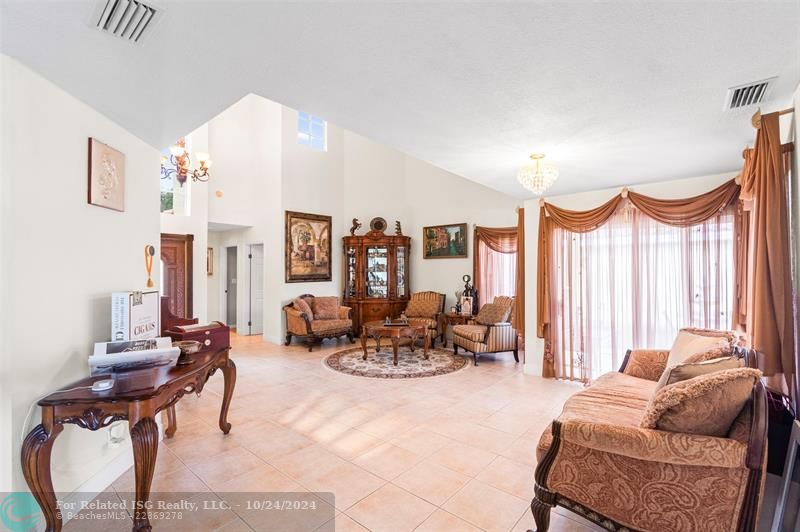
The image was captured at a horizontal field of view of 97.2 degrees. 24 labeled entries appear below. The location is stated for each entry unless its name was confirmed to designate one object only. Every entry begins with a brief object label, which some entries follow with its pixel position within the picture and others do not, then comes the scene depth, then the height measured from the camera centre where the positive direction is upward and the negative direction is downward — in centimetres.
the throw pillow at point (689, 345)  246 -57
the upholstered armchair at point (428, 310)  665 -80
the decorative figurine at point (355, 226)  750 +91
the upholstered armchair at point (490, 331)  538 -98
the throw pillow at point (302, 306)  640 -68
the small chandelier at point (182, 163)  490 +153
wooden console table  161 -73
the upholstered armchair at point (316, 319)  626 -95
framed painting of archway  685 +43
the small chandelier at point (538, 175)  304 +82
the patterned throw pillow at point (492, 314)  575 -75
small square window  729 +291
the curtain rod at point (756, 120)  214 +91
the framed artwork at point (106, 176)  212 +59
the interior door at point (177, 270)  572 -3
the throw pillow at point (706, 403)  152 -59
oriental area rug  485 -143
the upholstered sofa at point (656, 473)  146 -92
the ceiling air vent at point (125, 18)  129 +97
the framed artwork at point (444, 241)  682 +55
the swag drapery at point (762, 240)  207 +20
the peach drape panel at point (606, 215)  347 +61
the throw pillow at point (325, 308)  680 -76
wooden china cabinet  726 -13
